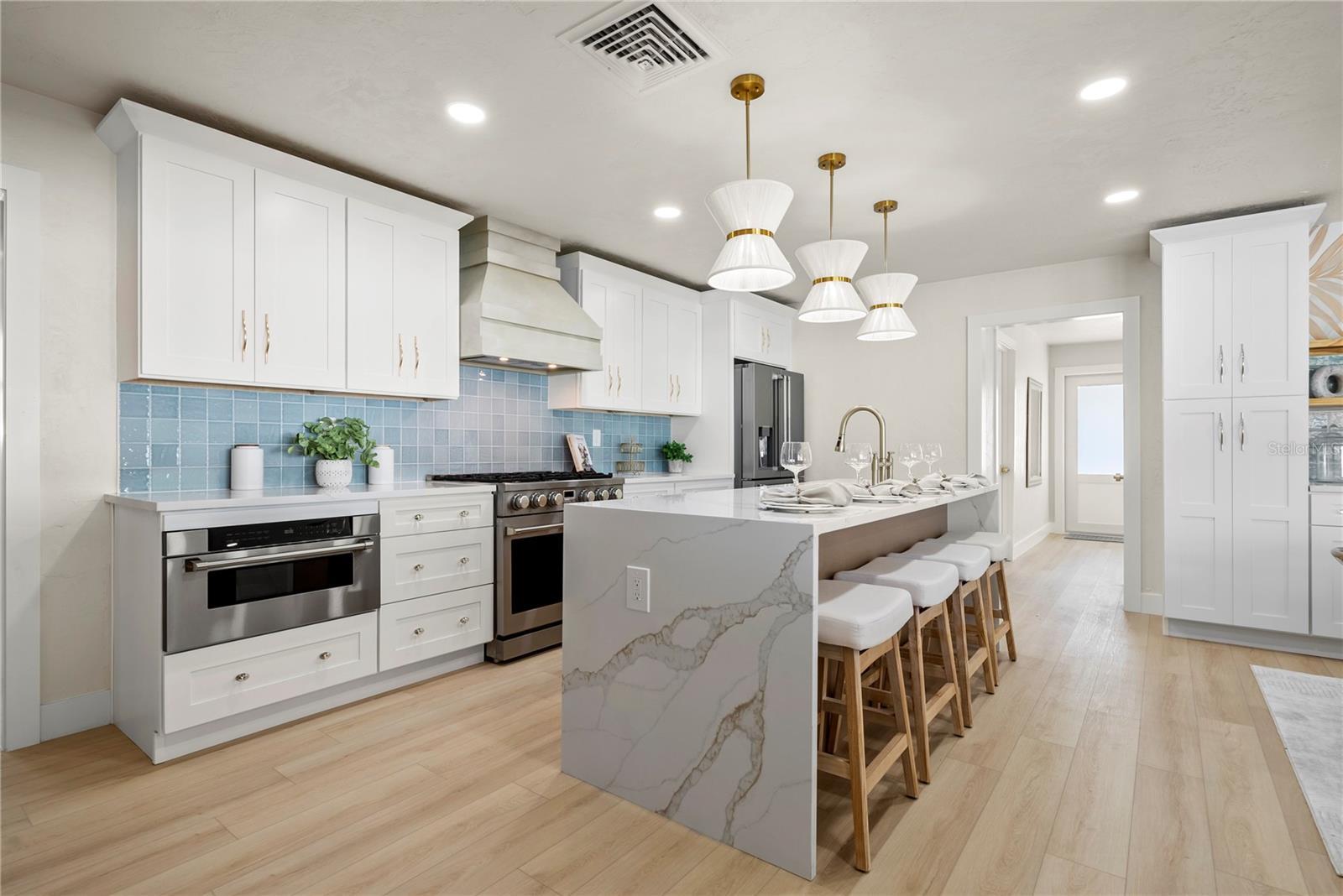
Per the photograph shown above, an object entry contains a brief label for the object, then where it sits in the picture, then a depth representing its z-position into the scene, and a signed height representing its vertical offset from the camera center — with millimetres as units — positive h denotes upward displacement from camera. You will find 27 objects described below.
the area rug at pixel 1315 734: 1991 -1090
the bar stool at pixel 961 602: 2678 -664
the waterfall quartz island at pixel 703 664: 1729 -627
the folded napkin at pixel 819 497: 2068 -153
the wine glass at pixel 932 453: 3254 -22
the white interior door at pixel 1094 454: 8039 -66
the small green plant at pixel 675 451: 5262 -16
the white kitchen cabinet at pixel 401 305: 3166 +727
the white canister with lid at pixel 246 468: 2877 -79
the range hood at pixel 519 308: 3637 +814
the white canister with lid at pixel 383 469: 3438 -99
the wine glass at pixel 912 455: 3100 -28
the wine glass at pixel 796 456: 2334 -26
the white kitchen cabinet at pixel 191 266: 2496 +720
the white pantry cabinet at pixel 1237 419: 3598 +160
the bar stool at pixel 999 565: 3242 -610
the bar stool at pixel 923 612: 2199 -581
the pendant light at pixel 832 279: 2852 +747
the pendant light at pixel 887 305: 3311 +720
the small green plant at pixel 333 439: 3113 +52
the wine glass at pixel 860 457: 2703 -34
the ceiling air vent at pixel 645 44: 2025 +1314
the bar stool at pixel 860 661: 1766 -601
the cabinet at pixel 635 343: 4371 +772
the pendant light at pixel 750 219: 2297 +810
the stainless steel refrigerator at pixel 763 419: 5297 +246
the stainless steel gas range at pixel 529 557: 3385 -567
